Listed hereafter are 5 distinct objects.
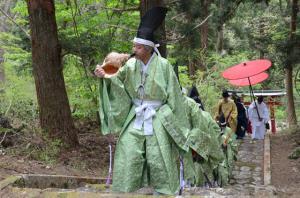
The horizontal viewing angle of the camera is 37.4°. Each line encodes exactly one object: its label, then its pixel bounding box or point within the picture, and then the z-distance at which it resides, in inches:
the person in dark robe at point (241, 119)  545.0
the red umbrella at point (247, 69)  484.1
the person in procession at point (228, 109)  479.8
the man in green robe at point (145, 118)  180.9
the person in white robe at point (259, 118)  571.2
